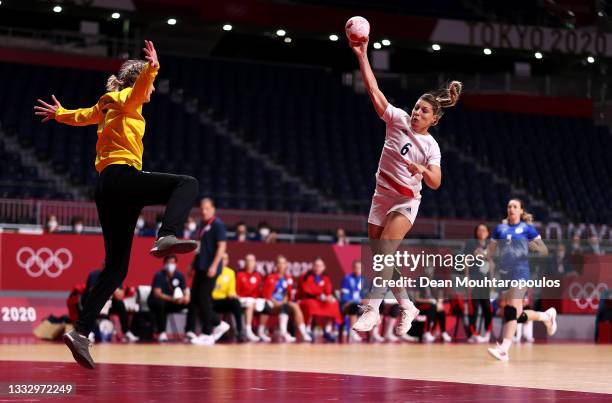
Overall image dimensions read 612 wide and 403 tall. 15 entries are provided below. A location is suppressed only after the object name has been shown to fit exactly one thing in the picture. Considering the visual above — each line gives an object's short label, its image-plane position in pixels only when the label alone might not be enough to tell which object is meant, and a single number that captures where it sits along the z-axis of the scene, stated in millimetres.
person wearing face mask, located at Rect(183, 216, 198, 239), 20438
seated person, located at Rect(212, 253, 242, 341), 17891
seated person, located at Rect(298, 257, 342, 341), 18938
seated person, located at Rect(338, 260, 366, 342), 19203
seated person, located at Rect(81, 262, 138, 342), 17266
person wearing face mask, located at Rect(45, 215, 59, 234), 20203
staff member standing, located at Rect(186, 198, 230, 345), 15562
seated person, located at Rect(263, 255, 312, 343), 18609
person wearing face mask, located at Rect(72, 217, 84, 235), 20203
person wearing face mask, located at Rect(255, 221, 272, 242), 21812
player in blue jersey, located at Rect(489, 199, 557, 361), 12766
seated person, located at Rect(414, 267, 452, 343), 19484
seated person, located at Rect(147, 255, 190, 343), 17500
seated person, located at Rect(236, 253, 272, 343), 18562
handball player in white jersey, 8352
